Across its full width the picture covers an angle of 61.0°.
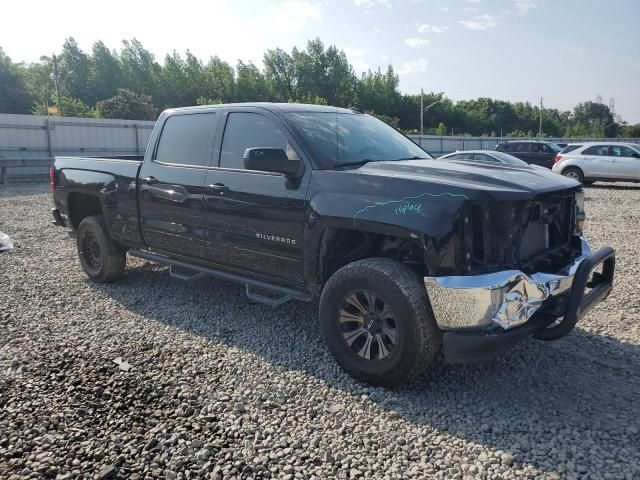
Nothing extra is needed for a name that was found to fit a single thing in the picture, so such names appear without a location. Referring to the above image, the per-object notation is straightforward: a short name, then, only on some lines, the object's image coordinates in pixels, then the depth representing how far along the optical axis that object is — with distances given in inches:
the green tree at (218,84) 2987.2
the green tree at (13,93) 2640.3
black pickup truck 128.6
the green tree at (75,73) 3073.3
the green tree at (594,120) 3799.2
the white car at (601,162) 684.1
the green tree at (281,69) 3348.9
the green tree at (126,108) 1764.3
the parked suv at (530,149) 802.8
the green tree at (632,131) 3561.5
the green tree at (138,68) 3005.7
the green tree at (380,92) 3452.3
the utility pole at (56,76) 2031.3
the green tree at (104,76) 3058.6
